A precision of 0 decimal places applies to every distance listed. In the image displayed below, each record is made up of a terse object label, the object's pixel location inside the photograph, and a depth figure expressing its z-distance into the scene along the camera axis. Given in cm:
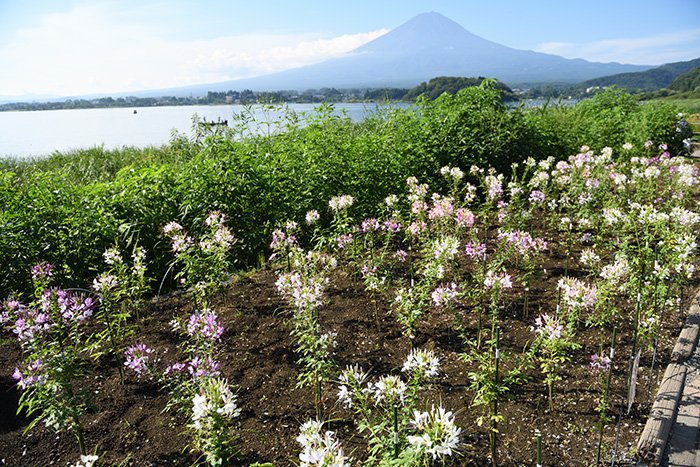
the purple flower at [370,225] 372
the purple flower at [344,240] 373
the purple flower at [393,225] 388
